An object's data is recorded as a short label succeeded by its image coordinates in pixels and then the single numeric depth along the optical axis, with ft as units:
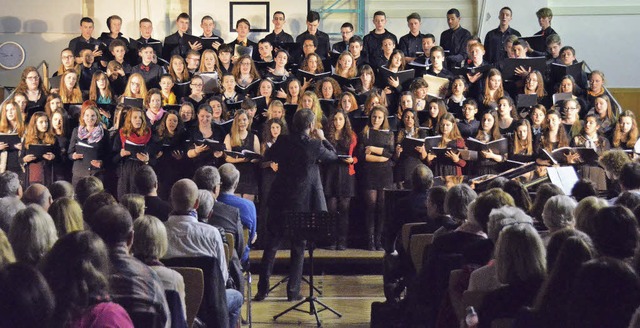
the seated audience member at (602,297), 15.86
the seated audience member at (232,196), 35.04
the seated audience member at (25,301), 13.59
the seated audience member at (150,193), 32.35
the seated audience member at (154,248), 21.18
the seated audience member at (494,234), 21.67
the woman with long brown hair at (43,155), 50.29
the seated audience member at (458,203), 27.83
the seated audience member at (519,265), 19.07
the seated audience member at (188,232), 26.40
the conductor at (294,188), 40.40
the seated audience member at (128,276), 18.59
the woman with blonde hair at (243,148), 47.83
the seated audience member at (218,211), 32.19
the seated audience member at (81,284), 15.13
